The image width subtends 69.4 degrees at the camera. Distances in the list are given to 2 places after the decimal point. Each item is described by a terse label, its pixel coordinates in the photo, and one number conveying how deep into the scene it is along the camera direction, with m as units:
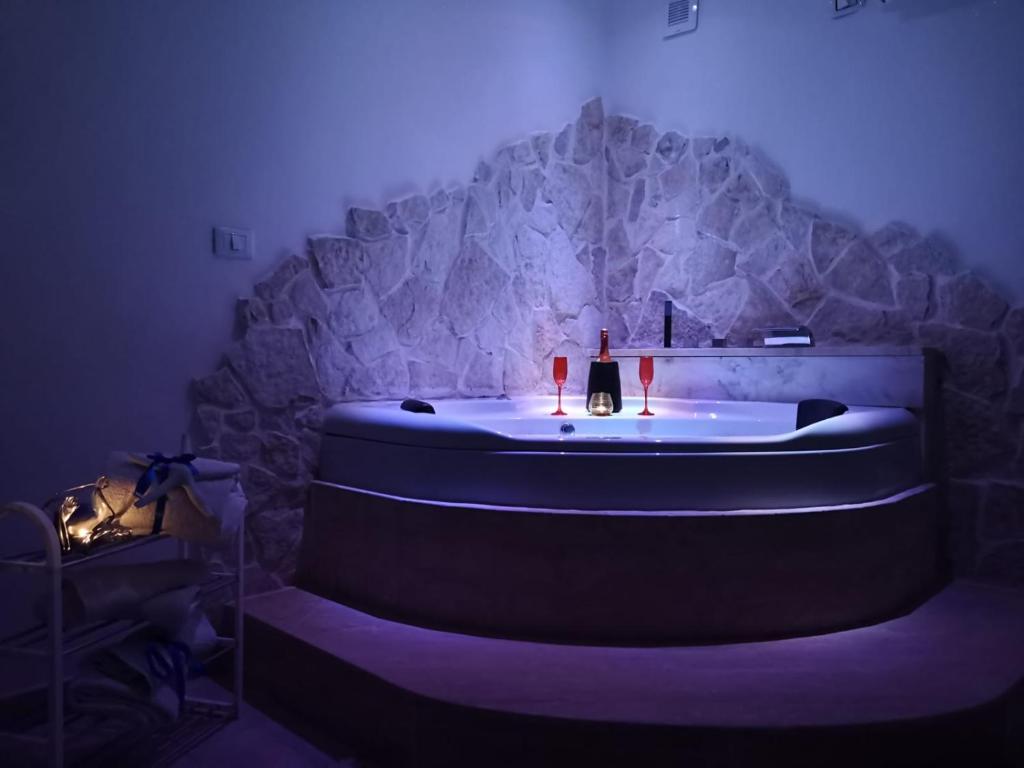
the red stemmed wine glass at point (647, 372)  2.85
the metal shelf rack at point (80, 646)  1.23
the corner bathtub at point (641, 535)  1.62
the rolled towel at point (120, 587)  1.37
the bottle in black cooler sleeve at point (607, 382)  2.85
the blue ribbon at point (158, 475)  1.48
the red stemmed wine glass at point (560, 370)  2.84
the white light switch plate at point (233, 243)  2.11
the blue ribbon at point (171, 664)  1.49
